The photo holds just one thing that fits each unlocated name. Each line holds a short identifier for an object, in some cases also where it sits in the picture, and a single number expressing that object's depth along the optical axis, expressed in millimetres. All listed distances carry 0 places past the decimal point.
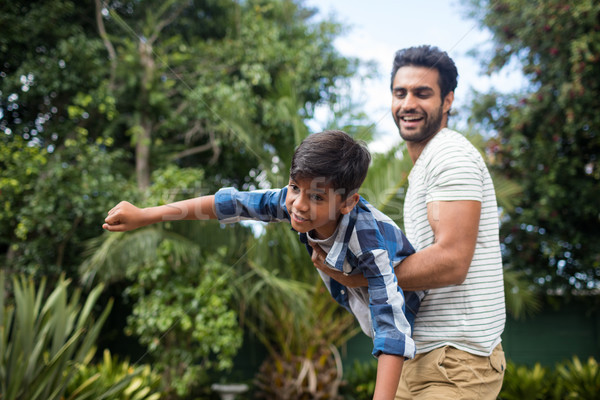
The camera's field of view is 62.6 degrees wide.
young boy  1026
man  1125
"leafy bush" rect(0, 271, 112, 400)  2736
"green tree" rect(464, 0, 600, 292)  5469
